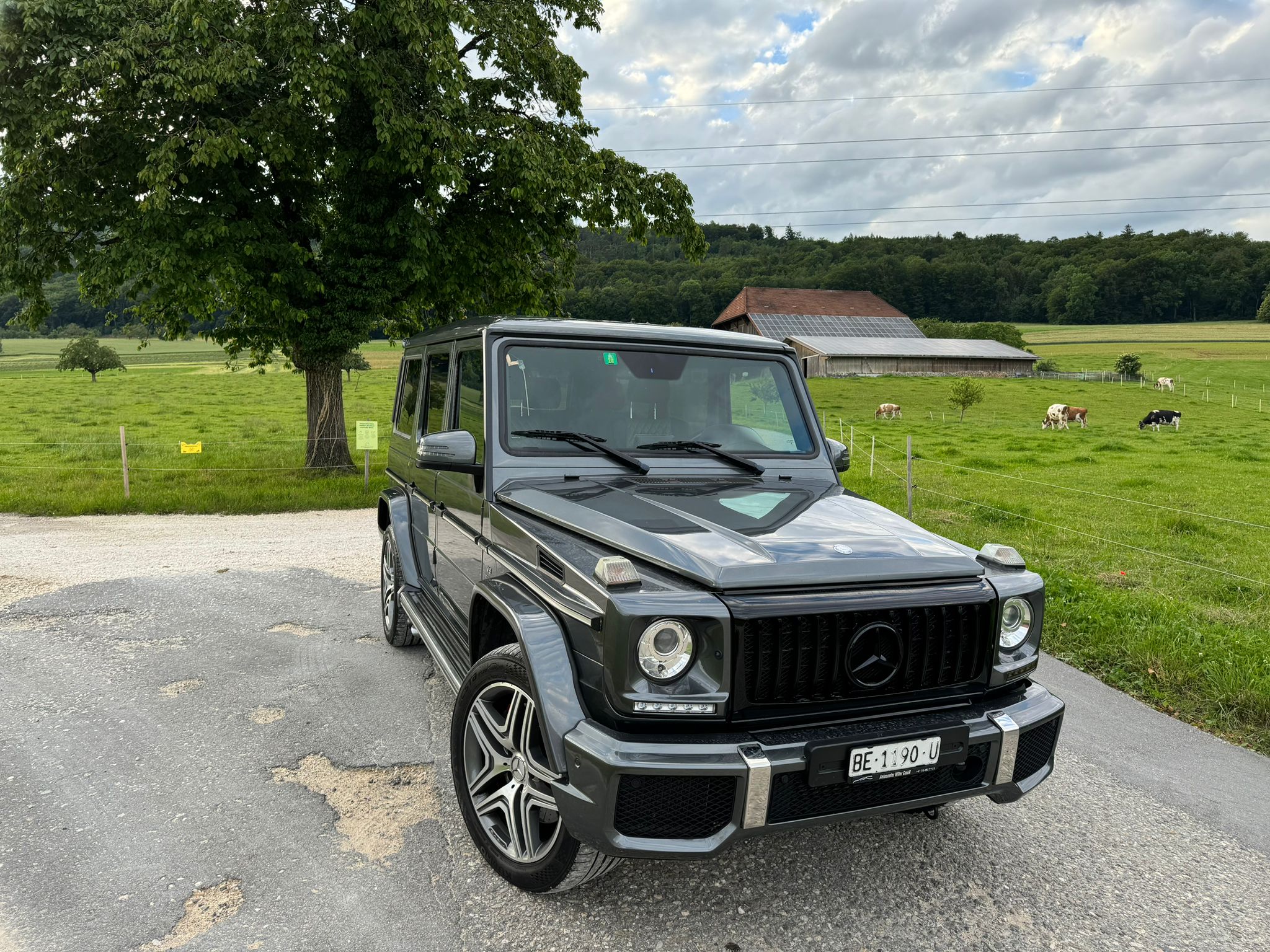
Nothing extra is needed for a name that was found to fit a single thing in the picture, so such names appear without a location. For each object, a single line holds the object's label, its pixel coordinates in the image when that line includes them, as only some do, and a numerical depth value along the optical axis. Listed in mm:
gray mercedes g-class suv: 2299
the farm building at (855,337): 66438
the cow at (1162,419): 31422
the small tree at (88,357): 48219
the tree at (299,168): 10859
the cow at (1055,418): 32344
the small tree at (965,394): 37656
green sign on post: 10953
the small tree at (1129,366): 56812
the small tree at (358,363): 38981
